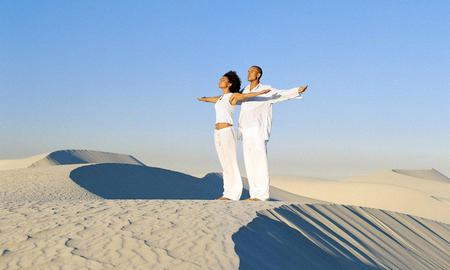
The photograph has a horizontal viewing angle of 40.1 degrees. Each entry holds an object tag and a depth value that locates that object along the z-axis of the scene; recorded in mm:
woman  9336
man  9328
